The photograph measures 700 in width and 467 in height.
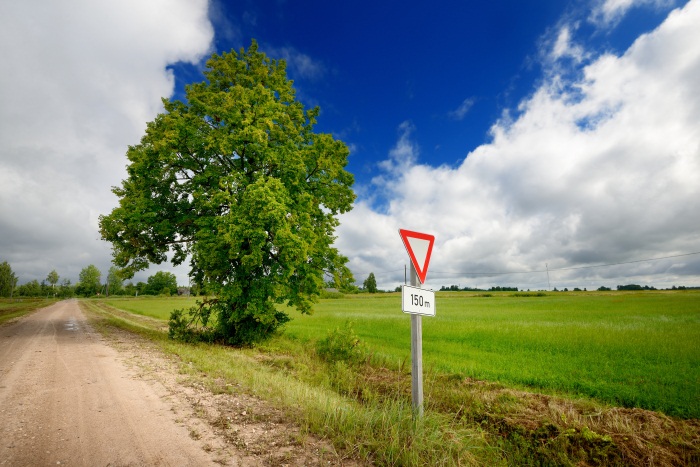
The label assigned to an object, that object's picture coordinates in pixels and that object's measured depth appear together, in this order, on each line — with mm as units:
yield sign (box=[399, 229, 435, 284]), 4852
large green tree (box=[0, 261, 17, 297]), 105481
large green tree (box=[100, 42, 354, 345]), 11375
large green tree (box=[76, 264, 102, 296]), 140625
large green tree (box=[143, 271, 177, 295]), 118731
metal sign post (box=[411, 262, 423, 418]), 4746
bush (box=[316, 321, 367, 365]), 11430
